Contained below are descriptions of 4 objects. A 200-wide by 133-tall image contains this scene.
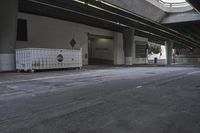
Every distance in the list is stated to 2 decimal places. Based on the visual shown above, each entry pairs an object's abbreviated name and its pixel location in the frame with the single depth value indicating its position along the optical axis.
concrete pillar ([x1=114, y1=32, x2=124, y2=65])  45.09
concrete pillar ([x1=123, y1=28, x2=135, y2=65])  40.56
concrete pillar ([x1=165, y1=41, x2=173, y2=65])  58.21
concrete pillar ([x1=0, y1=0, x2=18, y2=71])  21.35
